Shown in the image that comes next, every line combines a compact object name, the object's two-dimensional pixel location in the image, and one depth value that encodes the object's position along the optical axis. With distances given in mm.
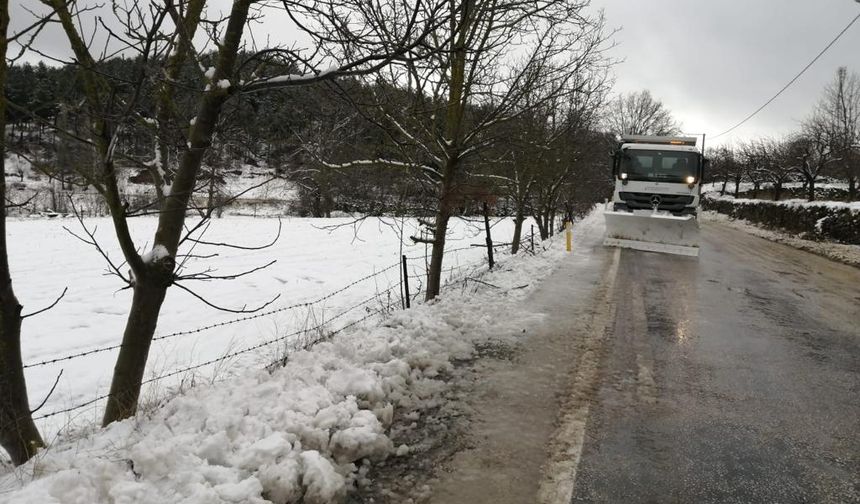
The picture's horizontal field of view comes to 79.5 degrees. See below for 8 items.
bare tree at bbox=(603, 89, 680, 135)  53906
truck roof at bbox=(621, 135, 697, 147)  15047
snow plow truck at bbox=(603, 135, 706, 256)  14148
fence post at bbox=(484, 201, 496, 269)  11791
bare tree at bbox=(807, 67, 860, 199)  32031
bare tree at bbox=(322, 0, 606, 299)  6754
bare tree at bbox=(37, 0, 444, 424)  2877
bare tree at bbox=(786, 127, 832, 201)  34281
